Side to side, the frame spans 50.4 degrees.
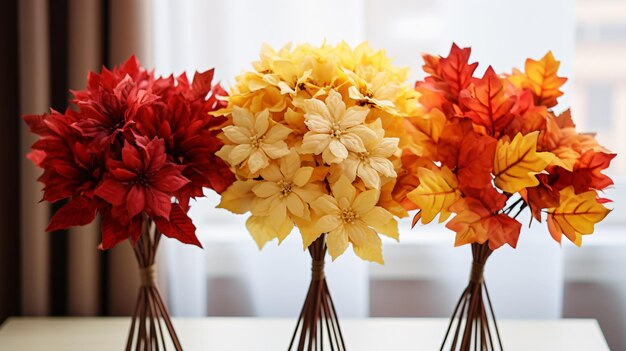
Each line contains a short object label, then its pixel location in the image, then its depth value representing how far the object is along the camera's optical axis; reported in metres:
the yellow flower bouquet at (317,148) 0.73
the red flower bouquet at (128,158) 0.73
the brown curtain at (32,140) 1.24
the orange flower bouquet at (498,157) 0.73
